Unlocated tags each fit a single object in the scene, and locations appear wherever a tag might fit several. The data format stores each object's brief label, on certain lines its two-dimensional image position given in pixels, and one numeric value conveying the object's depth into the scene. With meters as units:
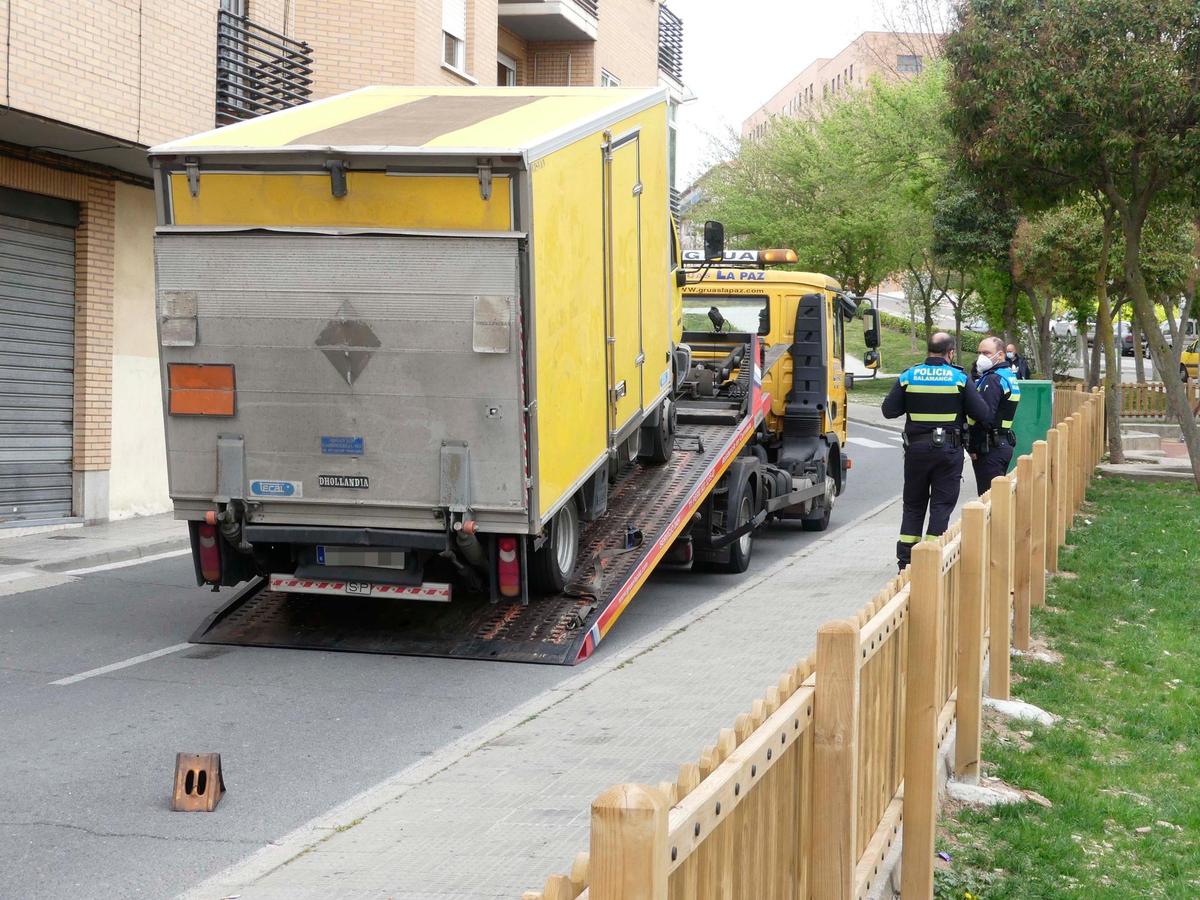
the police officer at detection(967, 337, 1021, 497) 13.17
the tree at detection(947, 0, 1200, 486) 16.69
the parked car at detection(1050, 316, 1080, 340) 50.29
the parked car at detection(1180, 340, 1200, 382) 42.25
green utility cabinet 19.25
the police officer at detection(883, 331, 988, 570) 10.98
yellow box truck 7.95
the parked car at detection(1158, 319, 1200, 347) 59.31
